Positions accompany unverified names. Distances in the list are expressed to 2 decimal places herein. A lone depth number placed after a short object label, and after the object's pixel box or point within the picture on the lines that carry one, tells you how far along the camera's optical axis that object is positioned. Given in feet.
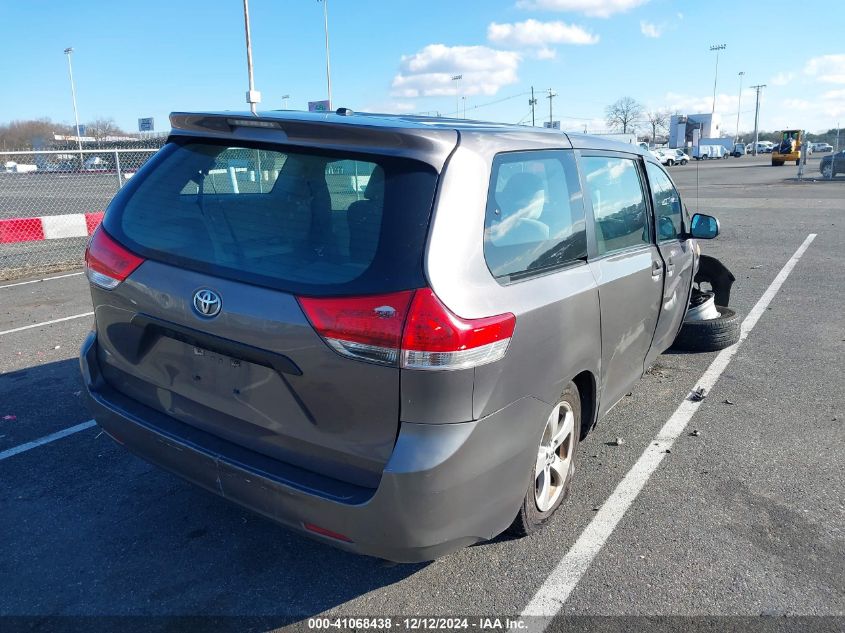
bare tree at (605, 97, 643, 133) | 313.30
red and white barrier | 31.50
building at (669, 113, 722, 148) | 223.71
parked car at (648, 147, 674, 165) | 173.01
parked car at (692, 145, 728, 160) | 255.91
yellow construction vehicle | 182.60
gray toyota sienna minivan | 7.46
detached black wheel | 19.29
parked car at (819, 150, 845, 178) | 109.50
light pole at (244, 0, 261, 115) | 85.30
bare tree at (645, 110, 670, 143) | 305.32
